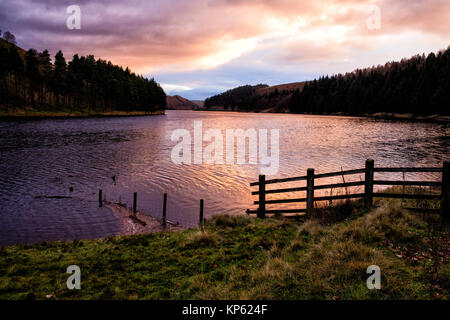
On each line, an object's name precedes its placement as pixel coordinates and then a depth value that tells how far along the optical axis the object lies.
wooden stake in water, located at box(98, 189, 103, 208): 16.85
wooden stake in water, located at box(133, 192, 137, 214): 16.05
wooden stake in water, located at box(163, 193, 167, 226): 14.84
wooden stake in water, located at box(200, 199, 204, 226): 14.14
